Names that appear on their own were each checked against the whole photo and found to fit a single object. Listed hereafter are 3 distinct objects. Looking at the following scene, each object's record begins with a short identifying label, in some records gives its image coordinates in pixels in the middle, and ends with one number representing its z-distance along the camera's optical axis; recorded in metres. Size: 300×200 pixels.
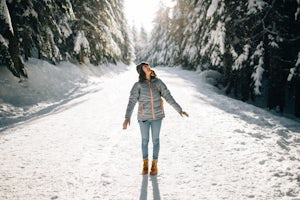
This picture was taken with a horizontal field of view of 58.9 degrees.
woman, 4.69
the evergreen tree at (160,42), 54.83
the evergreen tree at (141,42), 105.62
